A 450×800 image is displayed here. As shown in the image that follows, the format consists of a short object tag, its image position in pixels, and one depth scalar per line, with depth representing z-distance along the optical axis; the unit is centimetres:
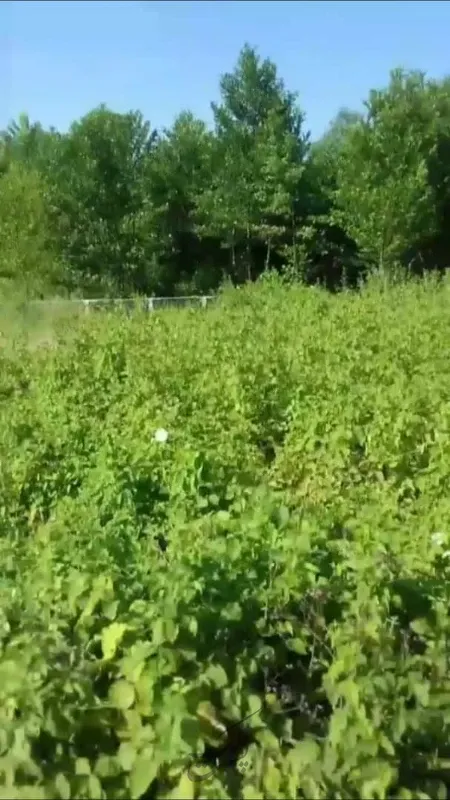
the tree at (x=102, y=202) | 2706
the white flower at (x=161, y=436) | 430
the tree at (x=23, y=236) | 1745
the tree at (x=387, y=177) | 2438
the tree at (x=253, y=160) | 2728
